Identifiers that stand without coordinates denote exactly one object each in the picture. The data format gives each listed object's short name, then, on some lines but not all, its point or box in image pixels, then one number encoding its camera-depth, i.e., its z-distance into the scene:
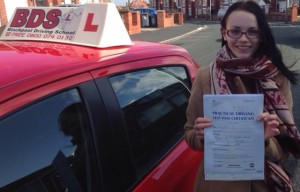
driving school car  1.41
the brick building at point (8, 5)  24.05
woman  1.83
